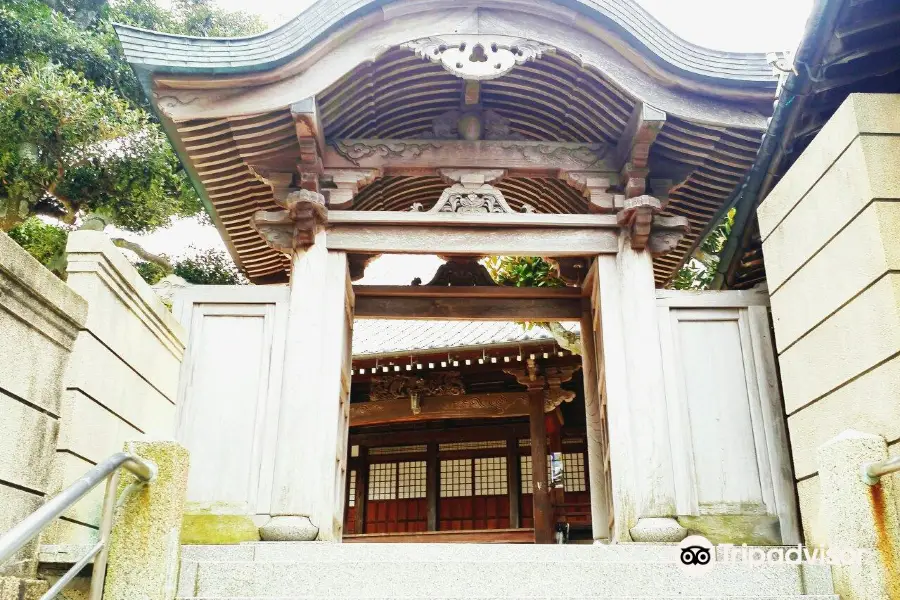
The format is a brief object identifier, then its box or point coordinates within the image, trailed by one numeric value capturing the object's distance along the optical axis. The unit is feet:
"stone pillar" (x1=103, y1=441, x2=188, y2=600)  12.70
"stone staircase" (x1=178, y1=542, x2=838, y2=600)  13.30
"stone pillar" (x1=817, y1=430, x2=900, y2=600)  12.24
